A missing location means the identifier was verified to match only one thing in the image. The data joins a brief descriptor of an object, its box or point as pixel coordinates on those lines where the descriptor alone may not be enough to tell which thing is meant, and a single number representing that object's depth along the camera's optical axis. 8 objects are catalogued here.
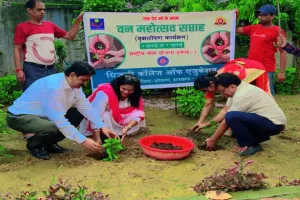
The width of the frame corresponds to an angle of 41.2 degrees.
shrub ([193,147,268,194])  2.99
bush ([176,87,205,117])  5.99
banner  5.83
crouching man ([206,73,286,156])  4.21
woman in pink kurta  4.67
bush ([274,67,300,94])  8.21
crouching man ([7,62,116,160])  3.87
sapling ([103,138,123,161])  4.06
